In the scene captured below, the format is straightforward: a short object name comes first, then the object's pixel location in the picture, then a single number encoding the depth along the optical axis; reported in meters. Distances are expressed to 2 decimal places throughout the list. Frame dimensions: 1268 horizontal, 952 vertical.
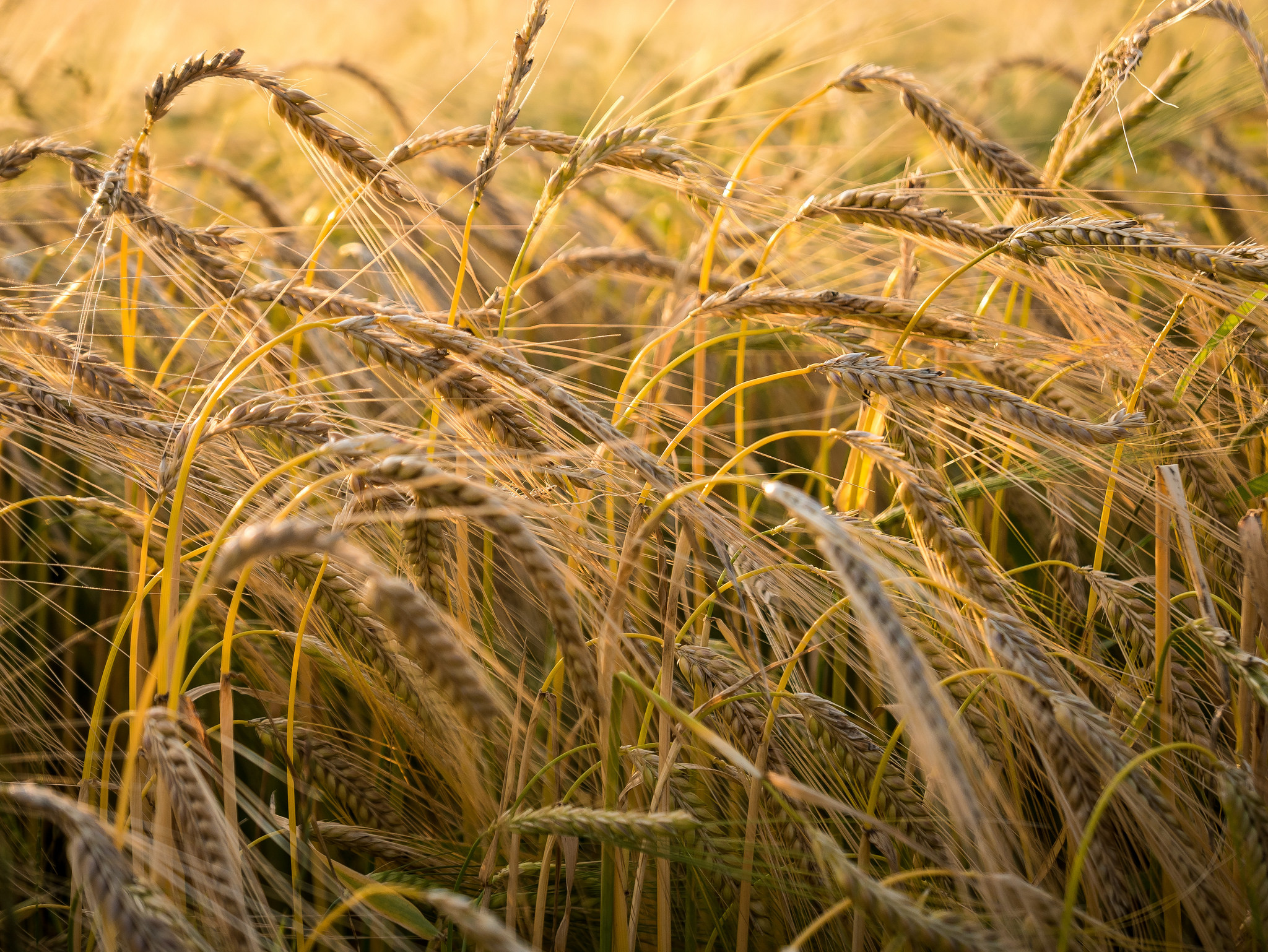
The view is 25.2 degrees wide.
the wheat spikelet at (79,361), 0.98
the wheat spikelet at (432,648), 0.85
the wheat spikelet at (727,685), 0.95
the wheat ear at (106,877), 0.85
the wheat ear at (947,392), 0.92
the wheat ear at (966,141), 1.03
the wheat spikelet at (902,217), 0.97
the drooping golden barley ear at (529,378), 0.91
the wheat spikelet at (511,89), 0.97
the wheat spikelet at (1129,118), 1.08
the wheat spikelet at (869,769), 0.94
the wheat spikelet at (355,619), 0.95
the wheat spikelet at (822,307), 0.96
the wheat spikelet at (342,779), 0.96
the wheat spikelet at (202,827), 0.88
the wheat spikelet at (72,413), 0.95
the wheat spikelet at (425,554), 0.94
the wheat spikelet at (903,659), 0.84
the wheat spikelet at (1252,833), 0.90
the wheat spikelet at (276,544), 0.84
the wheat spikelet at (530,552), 0.87
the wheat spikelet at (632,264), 1.10
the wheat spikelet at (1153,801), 0.90
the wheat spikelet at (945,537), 0.93
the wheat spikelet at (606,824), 0.88
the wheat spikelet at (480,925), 0.84
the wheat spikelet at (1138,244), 0.94
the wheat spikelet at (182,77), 0.97
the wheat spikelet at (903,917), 0.86
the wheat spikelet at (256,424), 0.91
